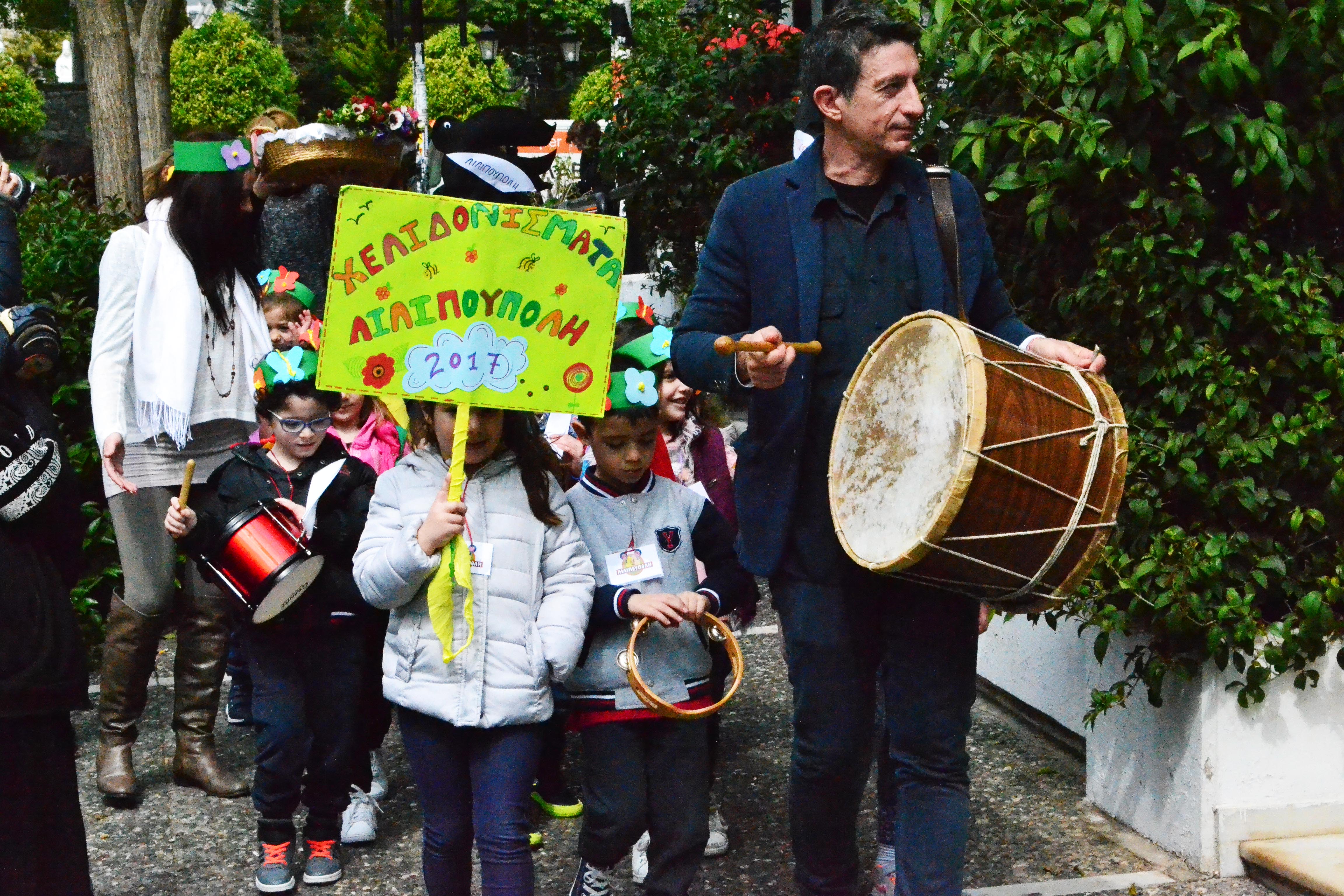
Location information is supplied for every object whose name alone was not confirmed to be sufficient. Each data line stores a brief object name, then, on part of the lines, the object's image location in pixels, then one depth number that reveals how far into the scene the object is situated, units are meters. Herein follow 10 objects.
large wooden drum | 2.97
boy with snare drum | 4.18
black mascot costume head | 6.64
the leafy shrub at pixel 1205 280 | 3.85
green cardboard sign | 3.34
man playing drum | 3.38
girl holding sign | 3.46
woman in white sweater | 4.75
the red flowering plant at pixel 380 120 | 9.75
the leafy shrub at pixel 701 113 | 7.98
